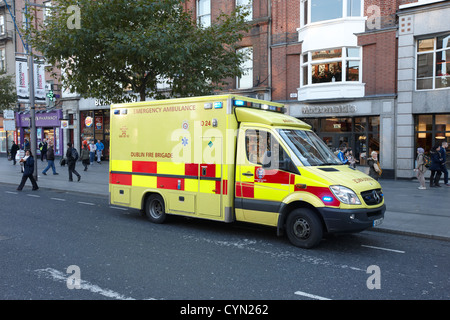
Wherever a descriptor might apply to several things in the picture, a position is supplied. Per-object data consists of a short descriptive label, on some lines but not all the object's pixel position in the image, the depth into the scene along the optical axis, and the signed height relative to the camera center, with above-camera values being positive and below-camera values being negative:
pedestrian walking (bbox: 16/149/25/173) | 20.96 -0.59
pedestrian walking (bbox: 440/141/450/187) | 14.96 -0.68
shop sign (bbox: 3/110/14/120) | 28.92 +2.24
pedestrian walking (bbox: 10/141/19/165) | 26.80 -0.47
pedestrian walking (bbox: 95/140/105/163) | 26.75 -0.31
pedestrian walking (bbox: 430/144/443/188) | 14.89 -0.75
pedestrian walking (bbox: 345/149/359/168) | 15.31 -0.54
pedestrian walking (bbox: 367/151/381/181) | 11.31 -0.69
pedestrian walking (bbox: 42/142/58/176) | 19.56 -0.75
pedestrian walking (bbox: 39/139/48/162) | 27.07 -0.32
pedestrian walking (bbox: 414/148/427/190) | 14.38 -0.89
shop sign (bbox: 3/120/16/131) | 24.20 +1.19
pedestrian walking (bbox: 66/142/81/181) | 17.16 -0.66
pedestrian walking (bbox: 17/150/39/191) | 14.62 -0.95
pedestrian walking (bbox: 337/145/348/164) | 15.66 -0.44
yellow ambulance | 6.62 -0.53
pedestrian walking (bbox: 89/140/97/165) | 26.11 -0.42
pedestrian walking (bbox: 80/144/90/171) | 21.00 -0.63
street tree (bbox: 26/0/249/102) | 11.46 +3.07
